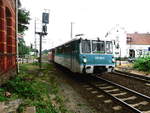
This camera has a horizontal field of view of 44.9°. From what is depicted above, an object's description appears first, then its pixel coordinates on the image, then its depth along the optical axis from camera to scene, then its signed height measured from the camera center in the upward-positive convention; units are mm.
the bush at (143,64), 16791 -934
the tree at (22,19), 18434 +3673
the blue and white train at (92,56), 10414 -89
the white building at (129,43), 51469 +3275
